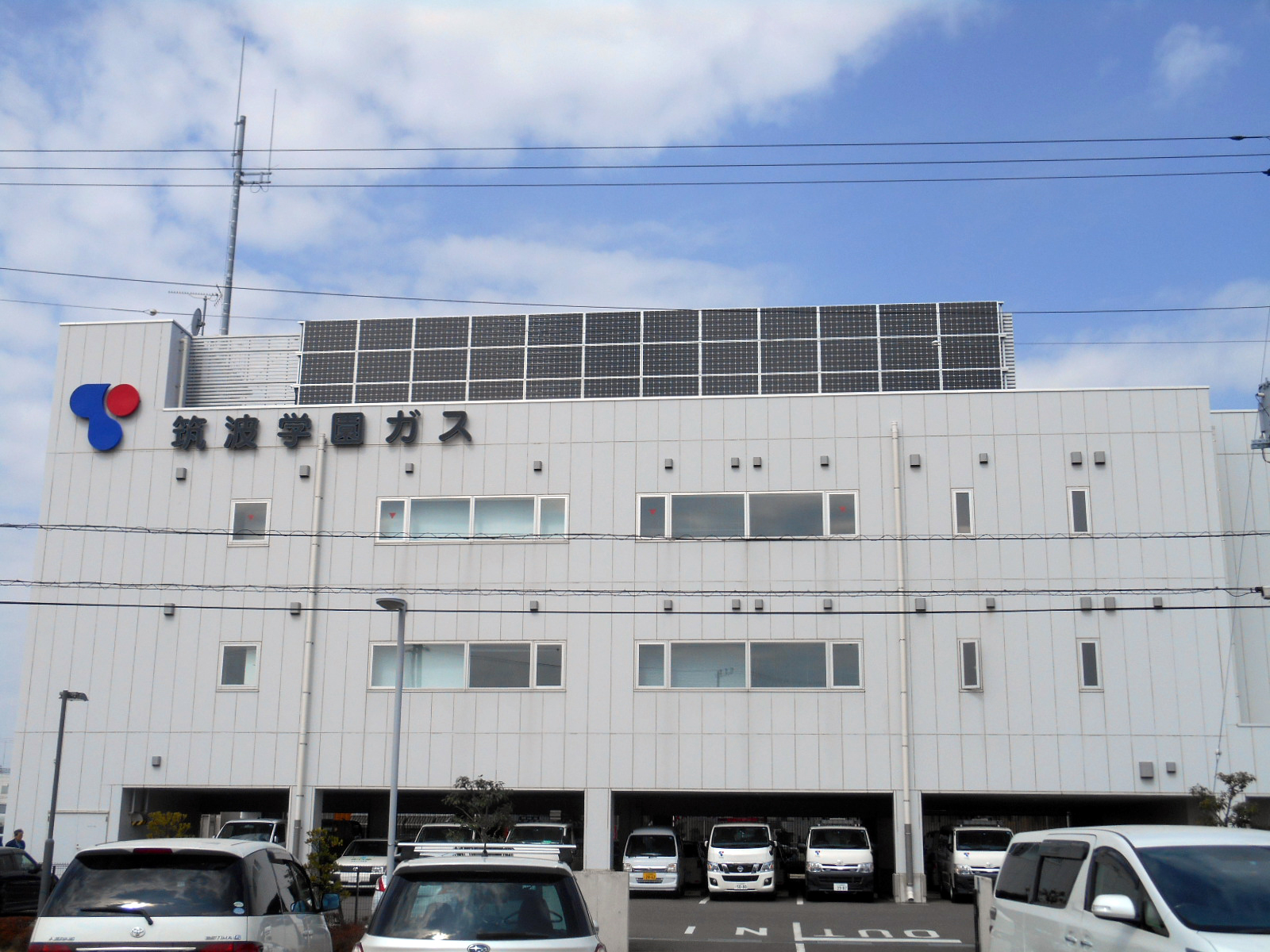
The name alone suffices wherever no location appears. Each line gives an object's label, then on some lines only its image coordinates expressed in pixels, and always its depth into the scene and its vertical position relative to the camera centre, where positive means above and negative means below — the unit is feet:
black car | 69.21 -9.12
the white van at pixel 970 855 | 74.64 -7.26
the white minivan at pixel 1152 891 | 23.44 -3.16
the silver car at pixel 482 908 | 23.13 -3.46
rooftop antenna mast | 118.93 +51.02
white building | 77.77 +8.89
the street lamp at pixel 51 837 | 69.36 -6.90
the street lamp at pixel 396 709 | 61.31 +1.03
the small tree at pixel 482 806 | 72.02 -4.53
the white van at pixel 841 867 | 76.38 -8.23
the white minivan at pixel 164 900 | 25.94 -3.77
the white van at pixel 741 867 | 77.10 -8.38
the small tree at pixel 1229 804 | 68.23 -3.61
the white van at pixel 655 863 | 78.64 -8.35
